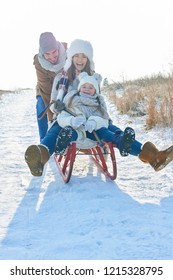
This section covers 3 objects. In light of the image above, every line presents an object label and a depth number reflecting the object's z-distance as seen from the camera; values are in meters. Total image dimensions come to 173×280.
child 3.34
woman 4.15
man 4.52
